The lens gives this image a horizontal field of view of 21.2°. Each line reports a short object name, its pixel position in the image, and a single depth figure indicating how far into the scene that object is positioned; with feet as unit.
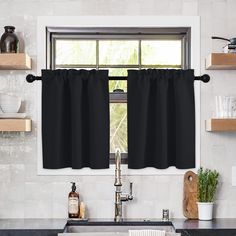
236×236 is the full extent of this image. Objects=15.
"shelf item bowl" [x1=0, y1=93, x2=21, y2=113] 13.19
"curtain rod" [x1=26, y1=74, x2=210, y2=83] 13.79
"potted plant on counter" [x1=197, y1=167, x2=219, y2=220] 13.28
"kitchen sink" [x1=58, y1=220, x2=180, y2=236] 13.05
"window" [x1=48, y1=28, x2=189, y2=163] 14.23
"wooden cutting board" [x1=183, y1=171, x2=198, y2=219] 13.51
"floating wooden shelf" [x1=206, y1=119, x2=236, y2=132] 12.98
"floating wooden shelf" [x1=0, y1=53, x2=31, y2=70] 13.01
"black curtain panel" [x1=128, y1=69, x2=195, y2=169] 13.74
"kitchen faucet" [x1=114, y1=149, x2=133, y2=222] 13.42
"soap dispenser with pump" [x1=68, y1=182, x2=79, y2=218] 13.35
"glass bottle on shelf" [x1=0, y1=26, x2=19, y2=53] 13.30
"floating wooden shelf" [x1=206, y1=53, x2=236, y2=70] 13.02
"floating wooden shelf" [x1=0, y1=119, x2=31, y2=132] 12.94
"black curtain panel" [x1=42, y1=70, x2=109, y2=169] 13.71
